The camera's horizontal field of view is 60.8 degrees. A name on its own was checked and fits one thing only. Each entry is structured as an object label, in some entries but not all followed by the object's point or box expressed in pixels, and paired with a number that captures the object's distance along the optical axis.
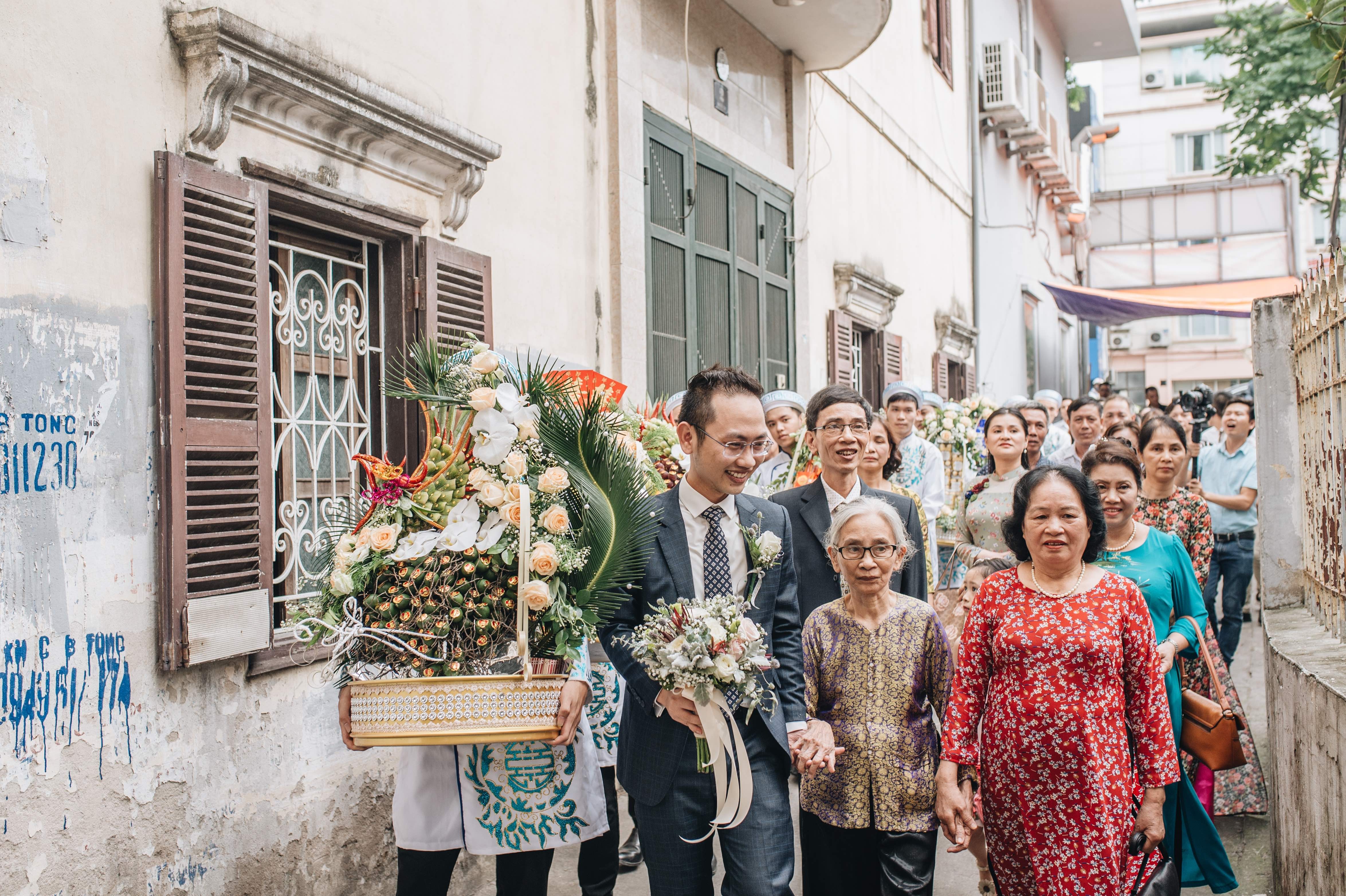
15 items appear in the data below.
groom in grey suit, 3.06
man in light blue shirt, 7.80
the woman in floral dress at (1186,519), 5.28
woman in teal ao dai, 4.03
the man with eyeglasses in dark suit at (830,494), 4.31
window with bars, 3.84
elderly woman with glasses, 3.51
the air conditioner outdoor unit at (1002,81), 16.09
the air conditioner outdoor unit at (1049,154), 18.89
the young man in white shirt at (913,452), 6.91
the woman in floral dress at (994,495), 5.47
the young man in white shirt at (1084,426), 7.79
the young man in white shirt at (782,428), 6.06
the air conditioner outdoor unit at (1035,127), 17.45
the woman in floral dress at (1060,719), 3.29
